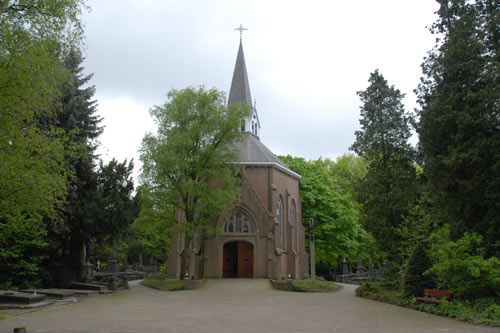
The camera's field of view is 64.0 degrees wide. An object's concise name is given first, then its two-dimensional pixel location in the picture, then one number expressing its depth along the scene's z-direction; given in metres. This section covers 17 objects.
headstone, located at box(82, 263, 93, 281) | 25.65
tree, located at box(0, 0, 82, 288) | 9.93
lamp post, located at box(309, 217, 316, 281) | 26.53
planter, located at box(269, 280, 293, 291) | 24.56
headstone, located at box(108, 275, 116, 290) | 24.27
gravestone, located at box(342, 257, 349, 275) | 38.37
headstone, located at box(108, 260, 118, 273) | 35.40
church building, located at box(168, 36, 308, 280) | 29.12
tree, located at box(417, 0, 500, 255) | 16.17
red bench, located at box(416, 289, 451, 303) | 14.73
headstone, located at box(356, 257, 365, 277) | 36.98
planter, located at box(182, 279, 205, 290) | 24.62
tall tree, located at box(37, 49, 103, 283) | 22.36
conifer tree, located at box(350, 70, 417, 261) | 22.67
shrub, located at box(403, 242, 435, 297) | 16.78
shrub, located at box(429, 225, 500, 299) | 13.27
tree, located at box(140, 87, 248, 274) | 24.95
